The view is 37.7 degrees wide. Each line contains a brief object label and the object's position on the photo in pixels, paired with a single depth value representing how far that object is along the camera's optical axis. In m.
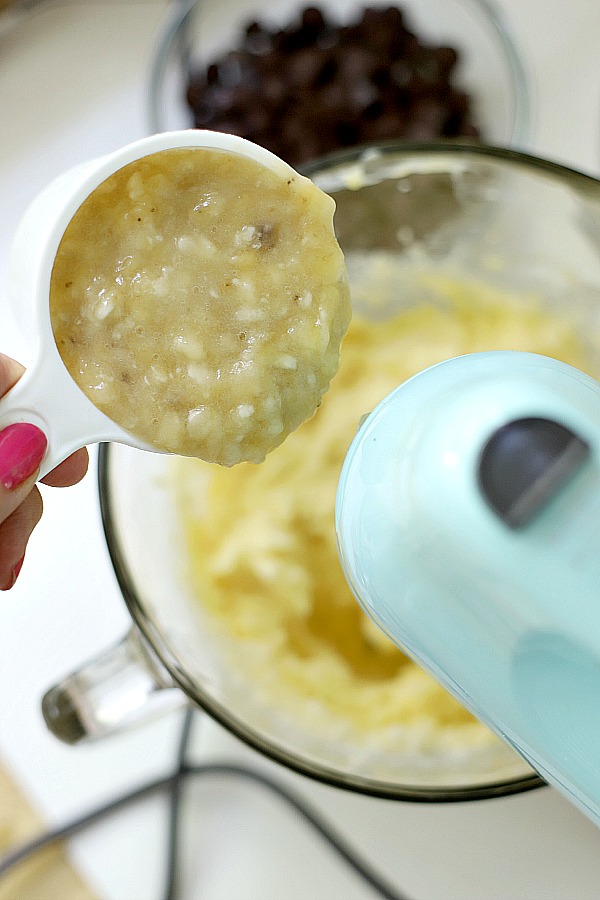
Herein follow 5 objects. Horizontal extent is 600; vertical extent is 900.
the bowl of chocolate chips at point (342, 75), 0.87
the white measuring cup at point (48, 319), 0.43
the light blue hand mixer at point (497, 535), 0.37
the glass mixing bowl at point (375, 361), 0.66
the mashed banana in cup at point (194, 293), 0.45
